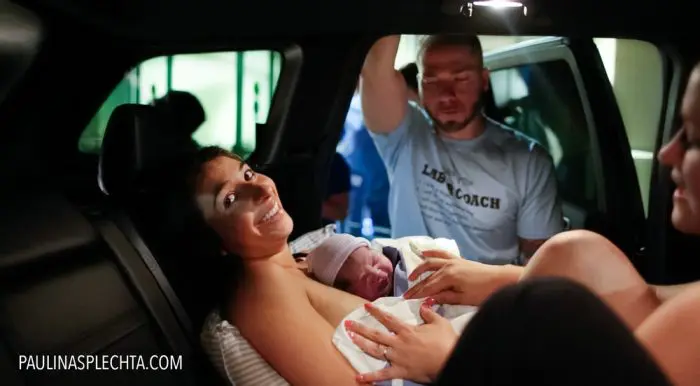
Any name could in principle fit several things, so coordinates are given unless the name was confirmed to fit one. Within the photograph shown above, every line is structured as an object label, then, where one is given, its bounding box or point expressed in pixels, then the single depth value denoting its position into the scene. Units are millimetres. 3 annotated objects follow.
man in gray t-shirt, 1414
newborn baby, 1104
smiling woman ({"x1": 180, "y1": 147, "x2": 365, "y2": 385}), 1031
